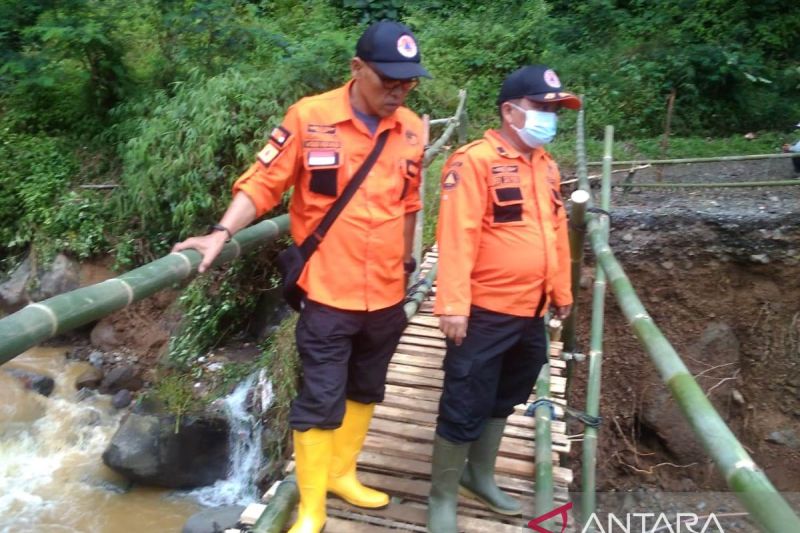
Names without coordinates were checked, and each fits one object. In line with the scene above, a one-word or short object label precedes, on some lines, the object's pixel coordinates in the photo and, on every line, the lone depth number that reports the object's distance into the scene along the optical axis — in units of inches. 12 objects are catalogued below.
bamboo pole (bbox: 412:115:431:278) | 169.0
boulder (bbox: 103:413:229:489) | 222.1
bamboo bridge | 42.3
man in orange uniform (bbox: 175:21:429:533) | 74.6
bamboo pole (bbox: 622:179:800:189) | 214.5
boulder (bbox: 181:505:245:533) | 195.9
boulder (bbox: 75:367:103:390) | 268.7
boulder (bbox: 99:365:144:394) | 269.0
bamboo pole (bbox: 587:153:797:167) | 223.3
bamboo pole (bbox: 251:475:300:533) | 81.8
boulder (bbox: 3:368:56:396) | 263.4
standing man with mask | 78.2
